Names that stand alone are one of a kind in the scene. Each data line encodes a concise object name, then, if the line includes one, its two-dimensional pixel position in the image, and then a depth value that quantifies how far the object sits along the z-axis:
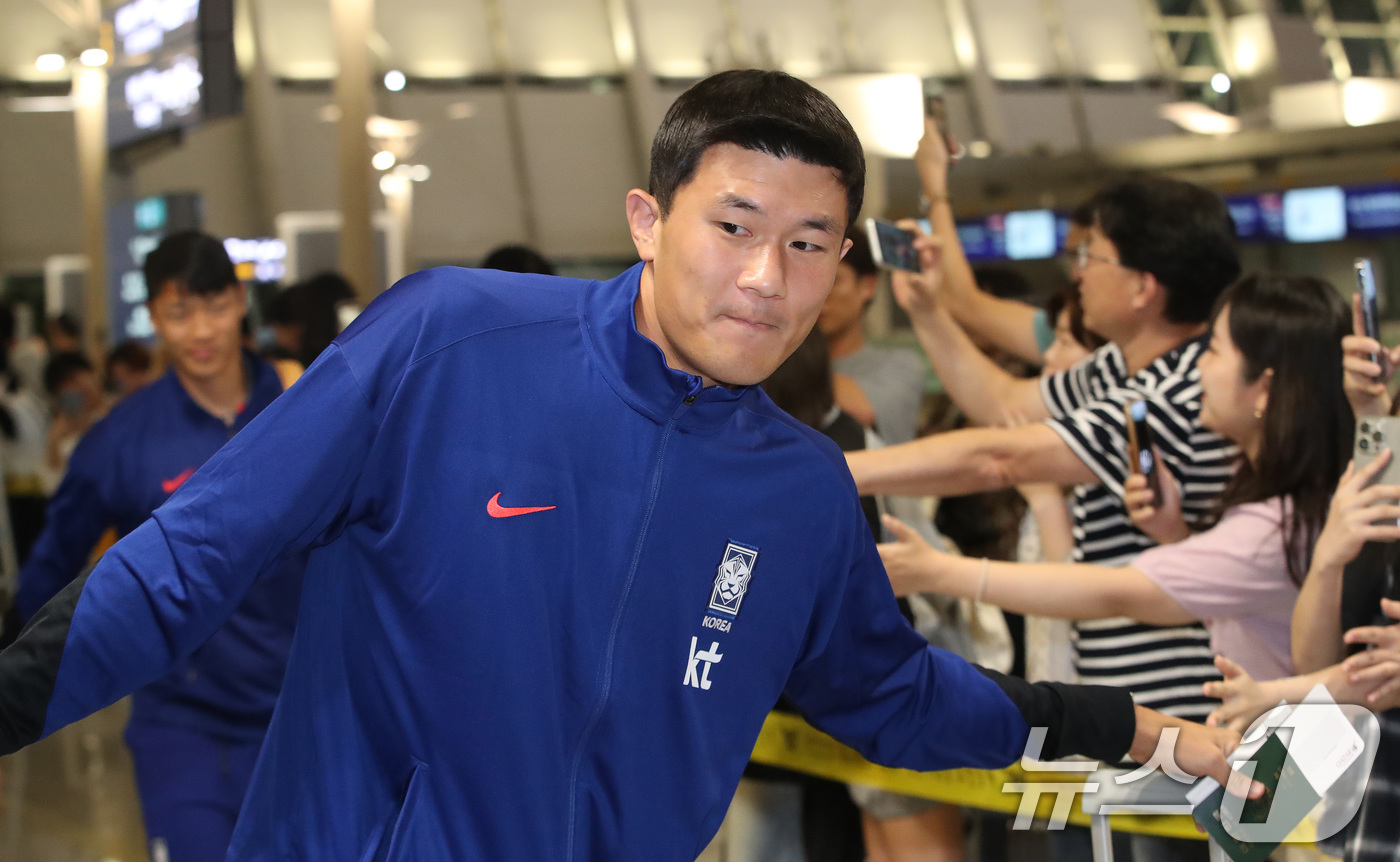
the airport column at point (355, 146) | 10.76
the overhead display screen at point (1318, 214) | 11.70
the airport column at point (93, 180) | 14.85
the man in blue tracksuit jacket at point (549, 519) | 1.60
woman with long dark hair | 2.69
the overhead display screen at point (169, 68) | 7.24
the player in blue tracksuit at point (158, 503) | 3.13
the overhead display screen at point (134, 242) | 10.45
